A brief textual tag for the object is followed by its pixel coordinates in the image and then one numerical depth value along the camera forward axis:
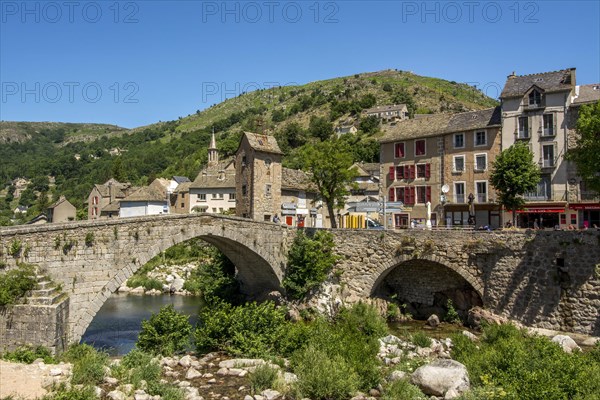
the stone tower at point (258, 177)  36.47
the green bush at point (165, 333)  19.64
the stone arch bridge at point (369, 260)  18.62
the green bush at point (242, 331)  19.19
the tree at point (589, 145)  23.09
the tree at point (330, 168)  32.78
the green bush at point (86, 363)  14.00
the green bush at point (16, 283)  15.89
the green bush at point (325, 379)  14.20
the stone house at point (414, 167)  39.75
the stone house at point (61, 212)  69.38
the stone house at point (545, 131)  34.34
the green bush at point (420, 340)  20.88
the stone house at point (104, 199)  72.86
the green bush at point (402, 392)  13.68
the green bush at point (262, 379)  14.69
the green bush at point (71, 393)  12.02
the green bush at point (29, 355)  15.24
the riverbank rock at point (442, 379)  14.12
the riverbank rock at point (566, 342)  18.82
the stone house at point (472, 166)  37.31
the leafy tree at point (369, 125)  104.41
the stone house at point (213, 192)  58.91
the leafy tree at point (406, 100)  117.03
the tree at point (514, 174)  30.92
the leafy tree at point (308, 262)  28.80
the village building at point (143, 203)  65.88
